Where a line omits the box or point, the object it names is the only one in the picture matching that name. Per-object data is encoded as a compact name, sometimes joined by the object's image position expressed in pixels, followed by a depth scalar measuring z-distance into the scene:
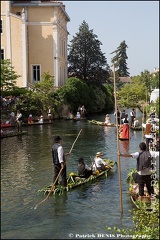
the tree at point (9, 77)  28.98
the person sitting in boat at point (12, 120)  27.34
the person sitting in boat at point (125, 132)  23.77
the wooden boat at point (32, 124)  32.19
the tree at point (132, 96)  45.31
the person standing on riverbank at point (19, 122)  25.94
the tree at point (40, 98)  35.81
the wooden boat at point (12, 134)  23.02
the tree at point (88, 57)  51.06
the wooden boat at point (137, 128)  29.19
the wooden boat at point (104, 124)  32.61
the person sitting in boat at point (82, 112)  41.82
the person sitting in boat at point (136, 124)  29.98
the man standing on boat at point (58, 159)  11.94
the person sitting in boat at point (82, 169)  13.46
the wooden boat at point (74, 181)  12.06
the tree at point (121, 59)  73.61
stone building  40.72
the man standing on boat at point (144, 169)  10.02
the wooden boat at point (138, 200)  9.45
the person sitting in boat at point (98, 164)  14.45
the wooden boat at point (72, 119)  39.00
